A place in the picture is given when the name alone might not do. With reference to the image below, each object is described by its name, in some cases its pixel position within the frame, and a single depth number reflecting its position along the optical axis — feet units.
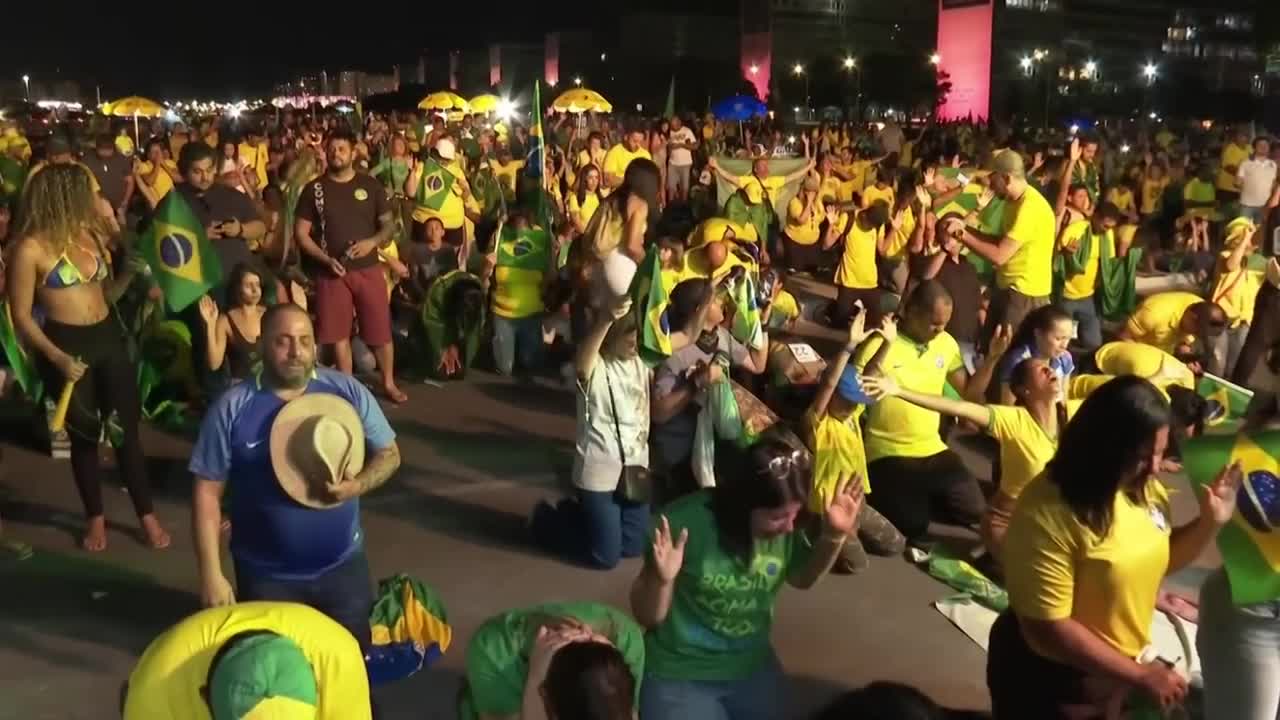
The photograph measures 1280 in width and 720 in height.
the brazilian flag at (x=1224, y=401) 20.39
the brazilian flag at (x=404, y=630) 14.49
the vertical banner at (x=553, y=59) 304.91
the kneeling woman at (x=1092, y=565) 9.87
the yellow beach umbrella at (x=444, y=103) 88.74
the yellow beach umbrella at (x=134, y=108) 79.79
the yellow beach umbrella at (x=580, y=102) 70.90
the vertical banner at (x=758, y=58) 248.73
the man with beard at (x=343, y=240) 25.03
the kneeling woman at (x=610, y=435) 18.24
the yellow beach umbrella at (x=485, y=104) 95.81
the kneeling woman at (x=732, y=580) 10.69
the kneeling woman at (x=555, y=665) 8.11
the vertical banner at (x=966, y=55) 219.61
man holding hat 12.24
